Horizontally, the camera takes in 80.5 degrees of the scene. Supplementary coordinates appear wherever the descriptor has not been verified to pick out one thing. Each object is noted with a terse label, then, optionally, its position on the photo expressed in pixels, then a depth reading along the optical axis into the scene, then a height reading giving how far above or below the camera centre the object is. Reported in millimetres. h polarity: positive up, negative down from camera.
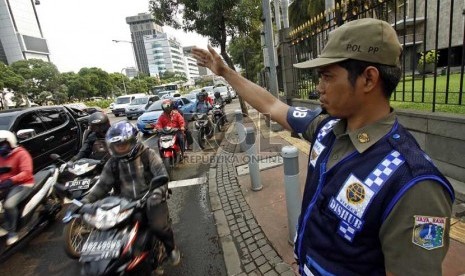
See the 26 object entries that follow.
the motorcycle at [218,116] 11088 -1303
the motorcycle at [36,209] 3752 -1485
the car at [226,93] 25281 -999
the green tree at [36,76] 43575 +5011
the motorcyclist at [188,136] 7624 -1345
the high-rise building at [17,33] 75750 +21739
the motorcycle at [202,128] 8704 -1358
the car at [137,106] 18781 -802
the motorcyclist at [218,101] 12744 -802
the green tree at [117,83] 61062 +3151
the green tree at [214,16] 9656 +2458
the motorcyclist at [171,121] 6990 -784
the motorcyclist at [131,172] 2914 -858
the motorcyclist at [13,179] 3609 -936
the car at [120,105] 22500 -648
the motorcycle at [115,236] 2336 -1231
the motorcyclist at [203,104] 11117 -731
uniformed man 934 -438
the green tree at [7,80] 35409 +4022
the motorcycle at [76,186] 3189 -1167
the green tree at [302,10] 17109 +4184
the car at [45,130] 5605 -534
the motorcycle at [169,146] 6203 -1256
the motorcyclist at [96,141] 4852 -707
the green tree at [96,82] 52028 +3470
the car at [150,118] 11125 -1053
